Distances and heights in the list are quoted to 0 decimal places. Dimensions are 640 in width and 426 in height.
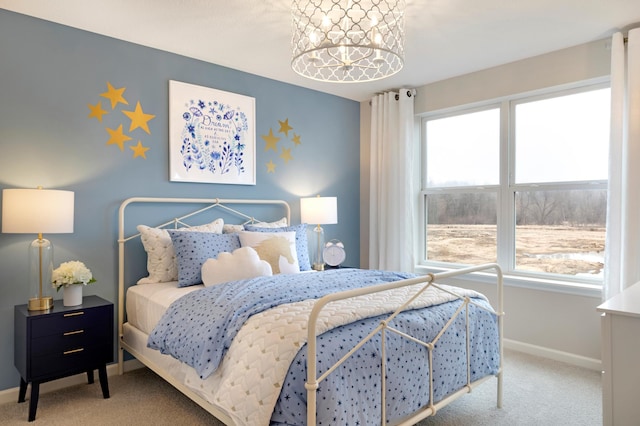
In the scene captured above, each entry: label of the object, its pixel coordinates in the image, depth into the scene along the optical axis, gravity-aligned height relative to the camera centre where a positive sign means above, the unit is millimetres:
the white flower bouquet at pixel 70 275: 2508 -394
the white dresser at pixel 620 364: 1663 -603
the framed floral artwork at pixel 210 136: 3303 +587
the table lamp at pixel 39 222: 2348 -78
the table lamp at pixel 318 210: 3893 -11
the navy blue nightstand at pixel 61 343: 2338 -763
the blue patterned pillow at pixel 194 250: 2811 -280
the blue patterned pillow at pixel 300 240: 3363 -248
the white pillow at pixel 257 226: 3393 -139
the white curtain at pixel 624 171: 2812 +261
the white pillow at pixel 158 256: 2967 -328
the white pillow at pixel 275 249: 3020 -283
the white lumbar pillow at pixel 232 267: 2723 -376
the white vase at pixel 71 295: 2557 -516
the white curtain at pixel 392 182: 4156 +270
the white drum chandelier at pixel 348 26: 2197 +1141
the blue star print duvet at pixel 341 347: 1582 -617
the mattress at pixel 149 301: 2547 -571
